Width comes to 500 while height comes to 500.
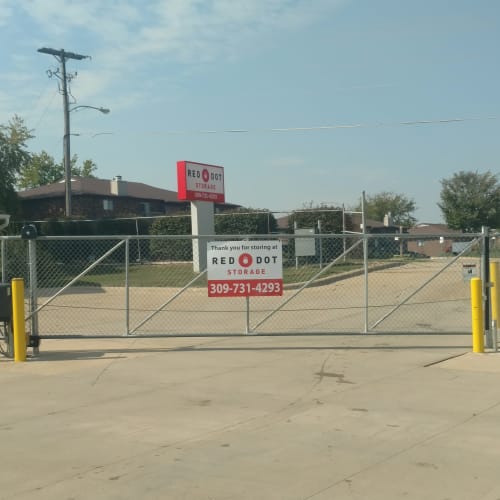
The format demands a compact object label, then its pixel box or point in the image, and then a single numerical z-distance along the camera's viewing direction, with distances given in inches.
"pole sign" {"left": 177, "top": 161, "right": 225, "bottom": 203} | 1170.8
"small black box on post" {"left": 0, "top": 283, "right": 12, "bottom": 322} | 420.2
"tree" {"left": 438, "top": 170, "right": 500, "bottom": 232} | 2156.7
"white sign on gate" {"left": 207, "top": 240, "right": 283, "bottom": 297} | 465.4
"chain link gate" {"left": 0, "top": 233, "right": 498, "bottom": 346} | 567.8
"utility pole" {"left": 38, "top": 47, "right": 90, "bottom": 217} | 1573.6
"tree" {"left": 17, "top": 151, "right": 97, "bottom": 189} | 3213.6
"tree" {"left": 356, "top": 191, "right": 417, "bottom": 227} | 3570.4
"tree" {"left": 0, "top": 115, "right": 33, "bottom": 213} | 1566.2
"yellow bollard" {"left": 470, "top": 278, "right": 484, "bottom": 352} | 412.2
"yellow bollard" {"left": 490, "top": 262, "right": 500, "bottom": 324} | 423.2
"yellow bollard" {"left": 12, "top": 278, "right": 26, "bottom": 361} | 414.9
